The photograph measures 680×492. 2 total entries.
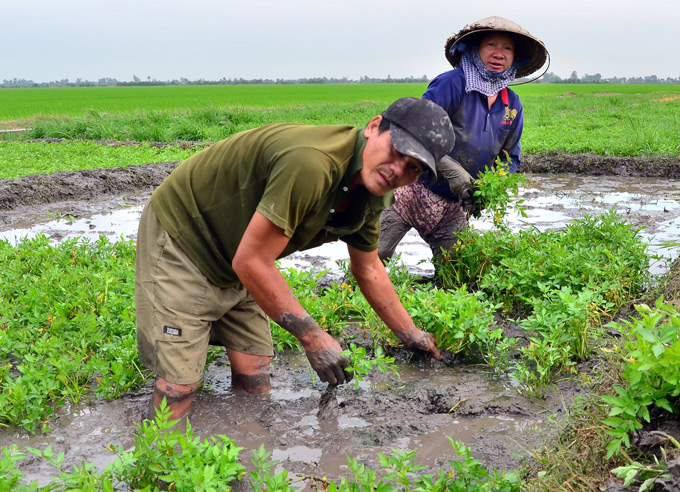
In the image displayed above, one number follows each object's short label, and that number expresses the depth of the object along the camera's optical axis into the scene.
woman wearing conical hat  4.71
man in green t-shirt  2.54
